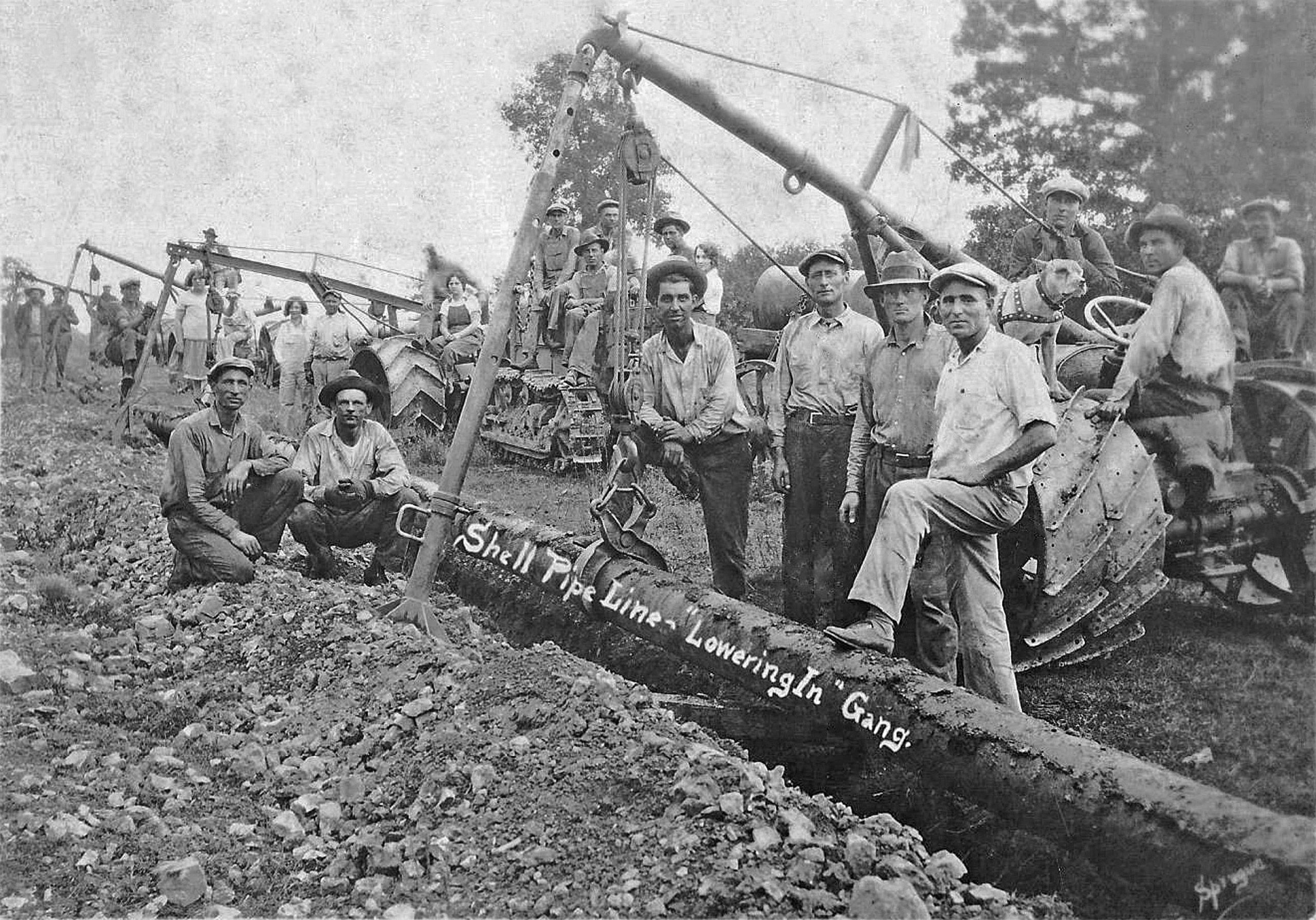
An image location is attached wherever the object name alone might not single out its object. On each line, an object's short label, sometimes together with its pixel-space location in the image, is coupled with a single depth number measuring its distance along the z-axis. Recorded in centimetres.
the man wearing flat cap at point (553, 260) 914
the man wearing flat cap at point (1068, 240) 480
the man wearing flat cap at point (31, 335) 788
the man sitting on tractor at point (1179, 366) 400
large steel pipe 265
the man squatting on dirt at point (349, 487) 594
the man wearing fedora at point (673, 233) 693
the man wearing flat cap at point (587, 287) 857
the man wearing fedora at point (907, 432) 417
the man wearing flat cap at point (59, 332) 905
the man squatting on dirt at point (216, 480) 553
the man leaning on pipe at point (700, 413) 520
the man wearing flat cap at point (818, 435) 486
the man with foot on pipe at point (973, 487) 362
